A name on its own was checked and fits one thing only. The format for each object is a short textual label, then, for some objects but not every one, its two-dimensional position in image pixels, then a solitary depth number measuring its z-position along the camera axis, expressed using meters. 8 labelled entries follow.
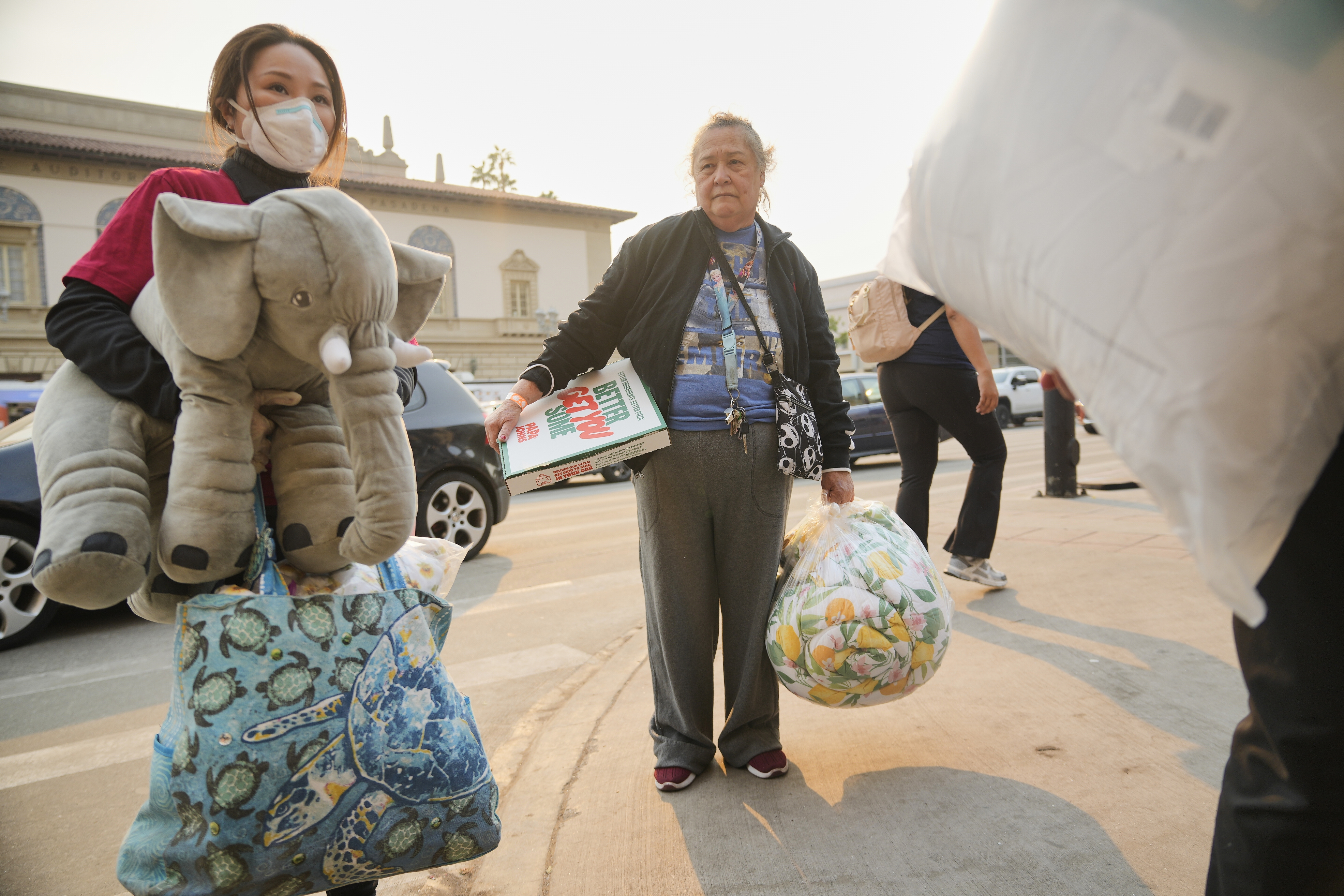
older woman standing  2.52
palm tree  51.00
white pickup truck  24.33
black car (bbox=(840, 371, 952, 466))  14.18
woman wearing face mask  1.48
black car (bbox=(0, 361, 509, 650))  6.82
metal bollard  7.27
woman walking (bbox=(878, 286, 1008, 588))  4.11
